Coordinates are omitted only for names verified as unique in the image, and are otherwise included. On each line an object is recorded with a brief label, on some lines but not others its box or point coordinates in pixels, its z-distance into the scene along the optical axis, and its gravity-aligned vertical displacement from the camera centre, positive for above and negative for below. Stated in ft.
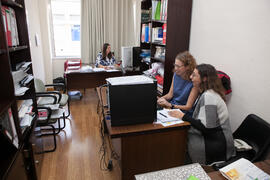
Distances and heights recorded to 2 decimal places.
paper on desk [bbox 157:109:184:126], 5.49 -2.09
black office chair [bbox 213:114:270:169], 4.93 -2.46
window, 16.84 +1.44
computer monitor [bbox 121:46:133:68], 12.24 -0.77
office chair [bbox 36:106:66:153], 7.76 -2.96
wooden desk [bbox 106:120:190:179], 5.11 -2.79
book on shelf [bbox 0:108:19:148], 4.20 -1.81
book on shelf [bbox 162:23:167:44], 8.73 +0.54
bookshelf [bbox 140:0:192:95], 8.19 +0.59
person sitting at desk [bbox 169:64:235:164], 5.38 -2.15
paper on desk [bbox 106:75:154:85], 4.79 -0.89
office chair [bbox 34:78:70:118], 8.74 -2.57
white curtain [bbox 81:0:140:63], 16.60 +1.72
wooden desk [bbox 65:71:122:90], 12.63 -2.24
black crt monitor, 4.73 -1.43
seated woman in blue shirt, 6.86 -1.49
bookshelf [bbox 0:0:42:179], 4.09 -1.42
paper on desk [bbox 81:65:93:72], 13.10 -1.67
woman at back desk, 14.90 -1.04
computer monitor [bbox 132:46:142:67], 12.28 -0.69
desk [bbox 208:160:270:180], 3.47 -2.27
